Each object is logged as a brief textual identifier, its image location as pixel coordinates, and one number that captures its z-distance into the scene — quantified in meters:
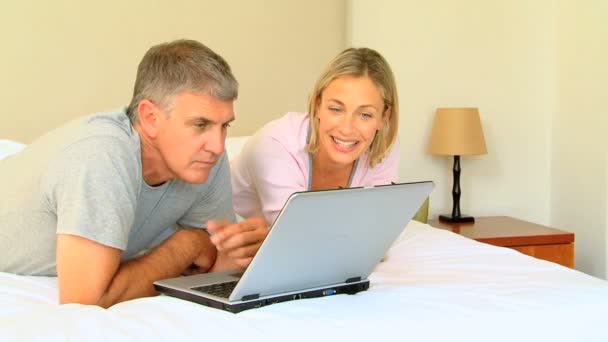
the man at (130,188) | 1.22
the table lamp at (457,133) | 3.04
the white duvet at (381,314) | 1.07
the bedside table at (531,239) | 2.82
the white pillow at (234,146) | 2.31
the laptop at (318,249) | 1.11
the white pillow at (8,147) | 1.96
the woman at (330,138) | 1.80
